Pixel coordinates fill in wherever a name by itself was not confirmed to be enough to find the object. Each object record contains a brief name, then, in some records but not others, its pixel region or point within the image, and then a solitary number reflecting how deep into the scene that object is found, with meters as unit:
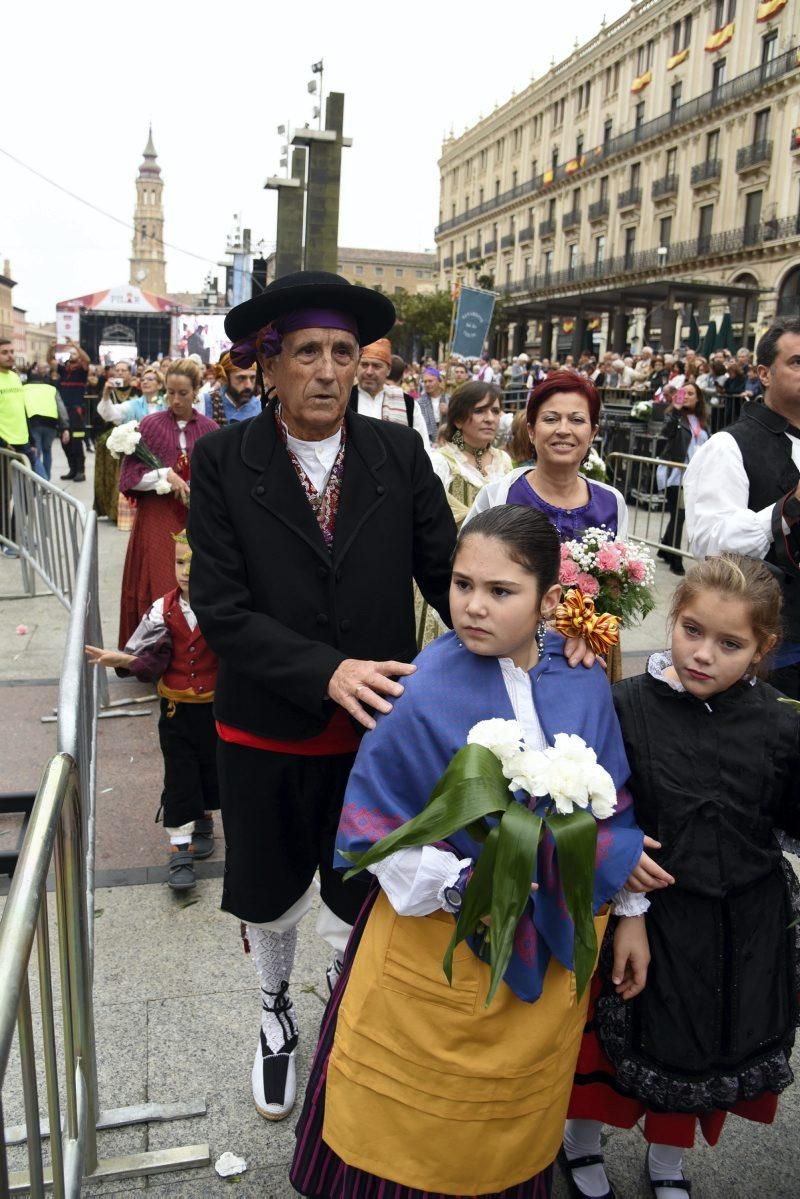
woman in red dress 5.30
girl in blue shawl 1.80
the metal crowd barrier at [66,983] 1.34
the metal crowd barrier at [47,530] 6.60
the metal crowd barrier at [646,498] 9.25
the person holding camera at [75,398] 15.42
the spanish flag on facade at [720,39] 43.44
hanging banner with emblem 15.59
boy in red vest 3.65
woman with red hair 3.12
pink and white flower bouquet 2.68
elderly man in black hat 2.28
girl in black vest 2.08
